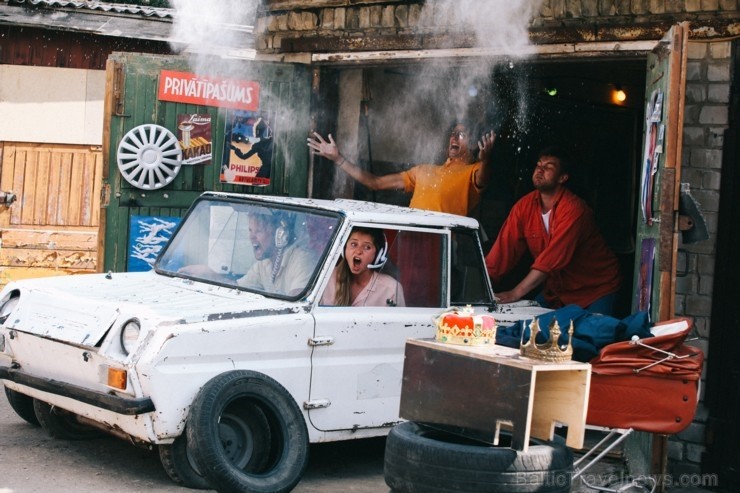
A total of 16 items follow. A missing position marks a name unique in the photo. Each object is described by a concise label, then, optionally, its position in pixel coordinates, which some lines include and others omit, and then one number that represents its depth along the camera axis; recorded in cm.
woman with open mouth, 616
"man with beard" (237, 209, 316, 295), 607
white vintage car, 523
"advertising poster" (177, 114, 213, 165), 893
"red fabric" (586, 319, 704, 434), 510
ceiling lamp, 1064
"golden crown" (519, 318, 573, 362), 471
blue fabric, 533
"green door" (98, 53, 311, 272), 875
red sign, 885
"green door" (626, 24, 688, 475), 589
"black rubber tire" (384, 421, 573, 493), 457
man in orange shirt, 941
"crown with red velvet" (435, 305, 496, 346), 496
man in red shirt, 799
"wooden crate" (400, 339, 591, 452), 458
